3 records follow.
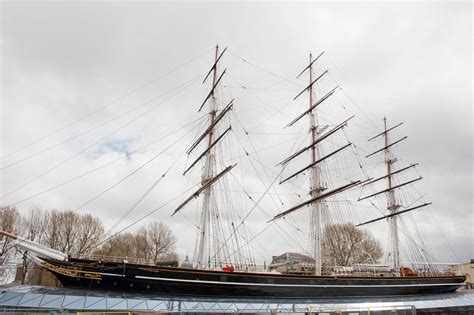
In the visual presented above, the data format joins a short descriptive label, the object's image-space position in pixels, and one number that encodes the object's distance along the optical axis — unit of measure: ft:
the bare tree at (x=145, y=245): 150.20
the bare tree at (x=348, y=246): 164.14
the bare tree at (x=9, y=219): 109.90
